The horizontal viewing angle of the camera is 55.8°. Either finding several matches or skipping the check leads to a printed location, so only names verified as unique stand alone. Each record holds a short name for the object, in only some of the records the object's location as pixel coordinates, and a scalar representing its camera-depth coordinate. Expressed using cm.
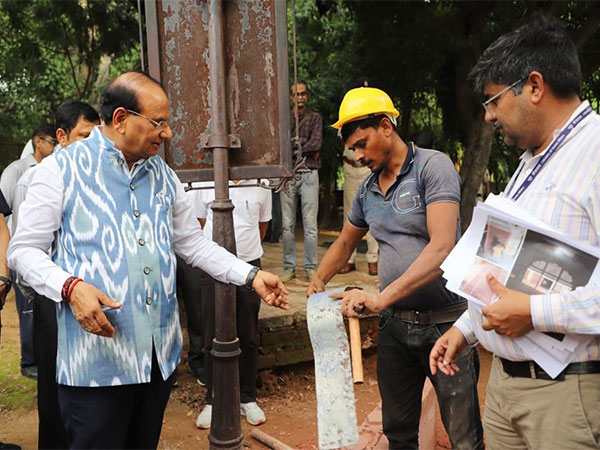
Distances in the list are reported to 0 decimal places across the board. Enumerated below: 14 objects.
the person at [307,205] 676
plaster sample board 254
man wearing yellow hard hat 274
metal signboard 328
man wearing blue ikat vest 219
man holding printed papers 174
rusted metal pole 321
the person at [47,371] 321
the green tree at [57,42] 824
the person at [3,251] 307
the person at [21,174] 513
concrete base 536
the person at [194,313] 509
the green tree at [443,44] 870
